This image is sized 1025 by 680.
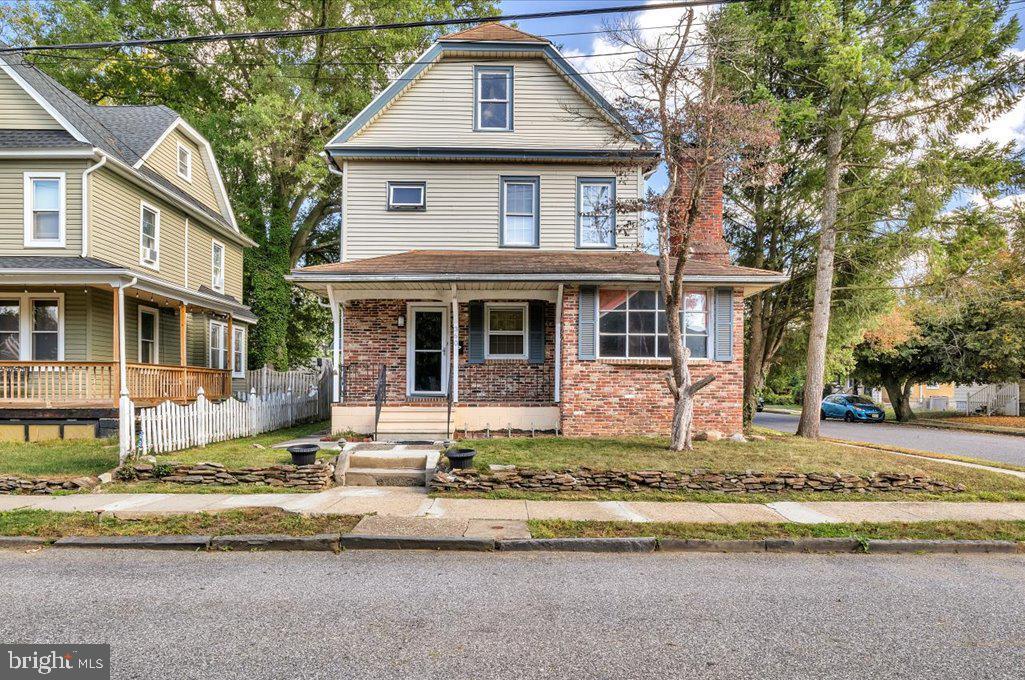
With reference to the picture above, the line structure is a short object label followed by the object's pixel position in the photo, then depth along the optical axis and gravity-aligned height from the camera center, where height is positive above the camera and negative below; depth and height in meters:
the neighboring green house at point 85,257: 12.95 +2.43
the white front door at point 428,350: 13.88 +0.09
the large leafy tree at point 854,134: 12.73 +5.36
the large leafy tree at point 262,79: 22.66 +11.63
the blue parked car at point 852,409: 27.42 -2.63
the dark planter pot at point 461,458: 8.46 -1.52
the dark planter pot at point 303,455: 8.85 -1.55
